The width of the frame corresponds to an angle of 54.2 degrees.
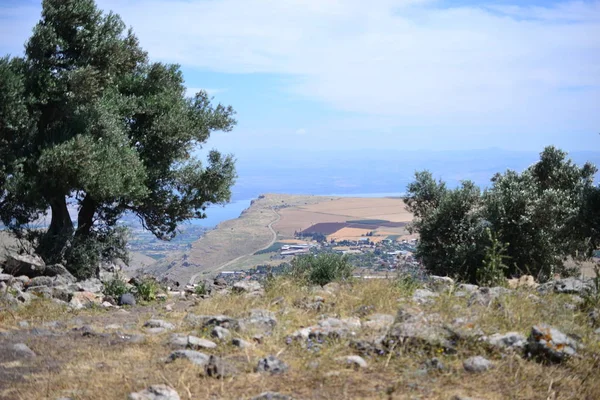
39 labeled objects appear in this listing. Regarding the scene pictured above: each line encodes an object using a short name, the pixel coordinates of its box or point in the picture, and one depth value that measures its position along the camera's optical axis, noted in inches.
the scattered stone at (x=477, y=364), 252.6
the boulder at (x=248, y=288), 461.7
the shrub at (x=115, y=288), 523.2
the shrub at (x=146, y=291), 520.7
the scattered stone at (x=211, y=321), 331.6
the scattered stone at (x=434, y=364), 253.1
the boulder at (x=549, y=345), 258.7
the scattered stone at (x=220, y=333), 312.9
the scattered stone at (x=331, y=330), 299.1
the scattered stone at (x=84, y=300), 460.1
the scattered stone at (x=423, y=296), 357.7
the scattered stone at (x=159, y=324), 370.0
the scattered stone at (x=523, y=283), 403.4
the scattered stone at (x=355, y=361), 260.6
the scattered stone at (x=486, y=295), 337.7
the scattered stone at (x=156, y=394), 232.2
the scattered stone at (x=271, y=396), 229.0
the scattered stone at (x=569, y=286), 391.2
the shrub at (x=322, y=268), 543.8
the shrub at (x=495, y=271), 366.6
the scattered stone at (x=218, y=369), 257.0
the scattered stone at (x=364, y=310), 354.6
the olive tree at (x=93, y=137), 630.5
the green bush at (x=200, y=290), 576.2
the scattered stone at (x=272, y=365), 262.6
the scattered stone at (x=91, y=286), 530.0
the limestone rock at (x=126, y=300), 489.4
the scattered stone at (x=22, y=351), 306.3
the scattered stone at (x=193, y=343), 301.0
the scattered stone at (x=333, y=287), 431.1
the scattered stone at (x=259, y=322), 323.9
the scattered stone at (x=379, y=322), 300.6
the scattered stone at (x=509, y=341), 269.4
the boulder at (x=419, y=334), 270.8
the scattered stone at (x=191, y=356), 277.3
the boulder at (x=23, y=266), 589.6
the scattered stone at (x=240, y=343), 296.8
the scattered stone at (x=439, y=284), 395.9
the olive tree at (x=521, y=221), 727.1
